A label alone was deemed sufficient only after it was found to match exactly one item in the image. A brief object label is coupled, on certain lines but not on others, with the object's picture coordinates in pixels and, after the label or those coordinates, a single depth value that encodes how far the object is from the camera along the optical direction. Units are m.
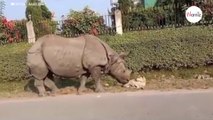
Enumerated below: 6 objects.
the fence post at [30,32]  19.02
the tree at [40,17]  19.49
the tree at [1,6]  20.87
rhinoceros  12.91
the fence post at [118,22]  18.37
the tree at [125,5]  22.12
